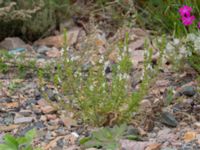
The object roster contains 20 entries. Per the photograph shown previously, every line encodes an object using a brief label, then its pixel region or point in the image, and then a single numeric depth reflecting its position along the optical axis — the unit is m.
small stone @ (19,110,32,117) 4.14
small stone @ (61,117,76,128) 3.85
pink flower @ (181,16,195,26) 3.96
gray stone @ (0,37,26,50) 5.74
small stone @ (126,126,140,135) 3.55
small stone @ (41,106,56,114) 4.12
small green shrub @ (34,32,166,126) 3.57
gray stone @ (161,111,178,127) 3.74
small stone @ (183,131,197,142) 3.54
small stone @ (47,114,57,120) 4.02
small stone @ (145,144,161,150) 3.31
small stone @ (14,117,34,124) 3.99
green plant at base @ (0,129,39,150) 3.10
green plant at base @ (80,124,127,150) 3.19
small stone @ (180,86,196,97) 4.17
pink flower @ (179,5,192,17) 3.99
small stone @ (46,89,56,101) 4.33
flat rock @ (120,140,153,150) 3.32
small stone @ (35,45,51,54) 5.71
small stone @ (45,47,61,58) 5.57
